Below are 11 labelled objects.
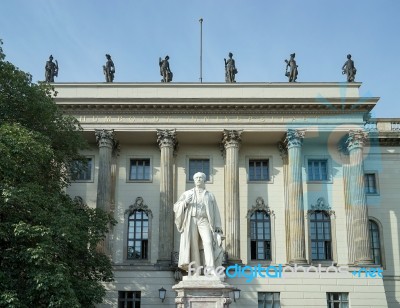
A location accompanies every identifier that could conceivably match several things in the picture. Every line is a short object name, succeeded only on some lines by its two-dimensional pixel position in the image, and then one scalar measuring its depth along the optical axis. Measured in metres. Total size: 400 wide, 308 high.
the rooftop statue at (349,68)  41.53
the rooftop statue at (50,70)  41.59
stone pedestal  13.48
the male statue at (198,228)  14.27
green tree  22.81
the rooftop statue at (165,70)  41.84
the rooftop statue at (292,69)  41.81
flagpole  46.80
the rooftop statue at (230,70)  41.81
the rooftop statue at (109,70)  41.81
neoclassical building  36.81
